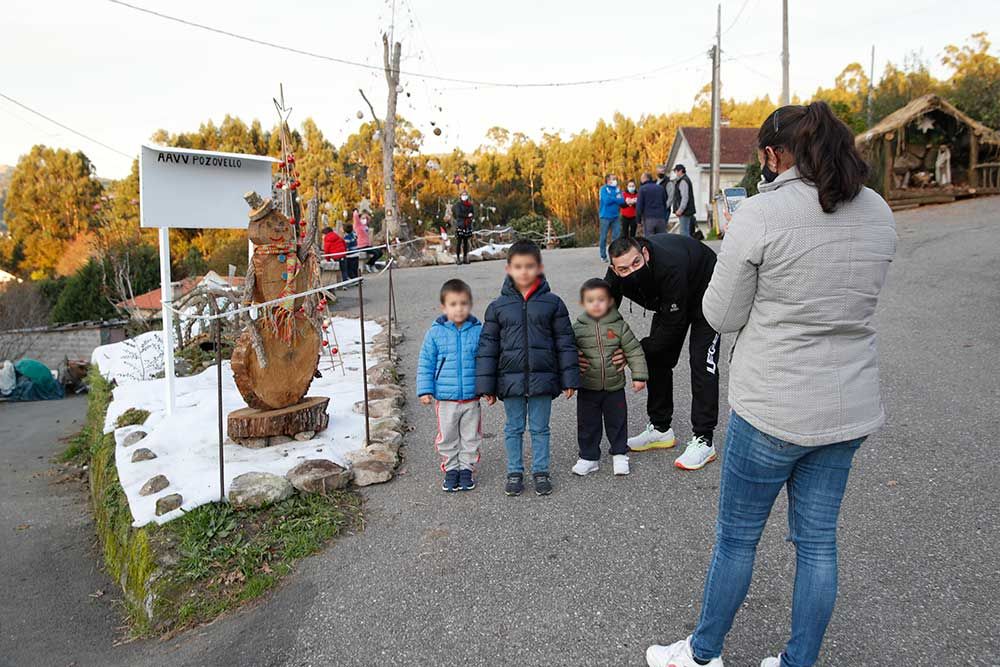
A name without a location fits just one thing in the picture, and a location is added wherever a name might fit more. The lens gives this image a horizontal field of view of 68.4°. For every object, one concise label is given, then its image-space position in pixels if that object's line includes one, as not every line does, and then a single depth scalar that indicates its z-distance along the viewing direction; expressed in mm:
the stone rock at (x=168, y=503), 4379
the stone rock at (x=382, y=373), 7152
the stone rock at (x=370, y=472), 4777
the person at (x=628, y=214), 14445
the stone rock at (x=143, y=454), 5250
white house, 34531
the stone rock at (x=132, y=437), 5711
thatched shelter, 18688
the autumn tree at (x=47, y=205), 41156
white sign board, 6090
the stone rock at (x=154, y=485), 4648
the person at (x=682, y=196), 13469
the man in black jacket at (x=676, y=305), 4258
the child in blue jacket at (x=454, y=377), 4438
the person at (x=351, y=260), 15813
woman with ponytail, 2135
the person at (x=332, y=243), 14766
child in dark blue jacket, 4258
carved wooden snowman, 5422
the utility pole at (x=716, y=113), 25422
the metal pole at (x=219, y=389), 4373
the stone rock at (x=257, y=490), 4422
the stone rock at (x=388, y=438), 5297
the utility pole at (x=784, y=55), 21267
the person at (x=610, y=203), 14133
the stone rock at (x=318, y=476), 4578
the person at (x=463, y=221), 17453
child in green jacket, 4410
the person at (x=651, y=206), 12688
